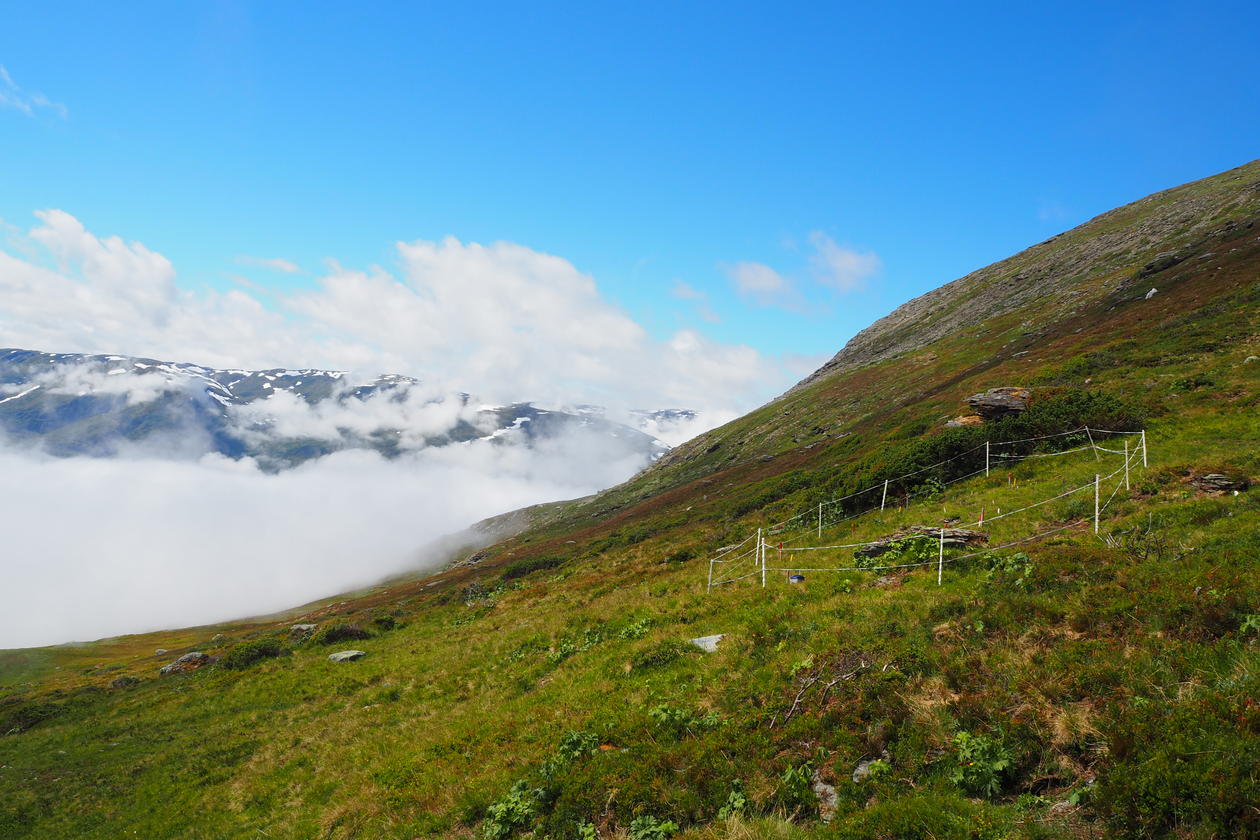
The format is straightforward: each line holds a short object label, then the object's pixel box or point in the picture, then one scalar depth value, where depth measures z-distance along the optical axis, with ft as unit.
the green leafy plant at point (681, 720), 36.60
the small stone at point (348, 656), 103.94
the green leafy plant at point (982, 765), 24.90
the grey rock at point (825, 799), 26.99
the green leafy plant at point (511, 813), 33.19
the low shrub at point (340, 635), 126.41
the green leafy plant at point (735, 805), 28.12
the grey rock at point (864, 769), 28.43
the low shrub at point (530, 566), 184.34
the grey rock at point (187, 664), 139.82
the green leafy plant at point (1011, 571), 42.49
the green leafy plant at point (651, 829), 28.32
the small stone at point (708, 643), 50.11
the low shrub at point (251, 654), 122.52
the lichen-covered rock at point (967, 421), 108.99
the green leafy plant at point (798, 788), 27.89
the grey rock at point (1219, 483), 53.72
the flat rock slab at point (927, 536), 57.53
